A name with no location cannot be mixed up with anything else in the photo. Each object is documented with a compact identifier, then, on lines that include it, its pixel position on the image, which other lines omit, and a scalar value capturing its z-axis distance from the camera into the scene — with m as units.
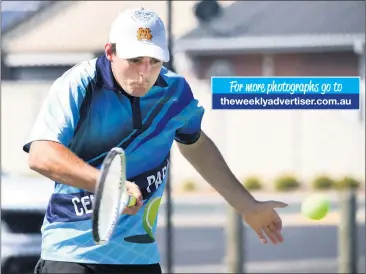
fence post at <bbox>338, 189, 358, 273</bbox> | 13.71
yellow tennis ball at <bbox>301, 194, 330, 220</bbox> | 9.24
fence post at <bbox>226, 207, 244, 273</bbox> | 13.96
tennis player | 6.86
